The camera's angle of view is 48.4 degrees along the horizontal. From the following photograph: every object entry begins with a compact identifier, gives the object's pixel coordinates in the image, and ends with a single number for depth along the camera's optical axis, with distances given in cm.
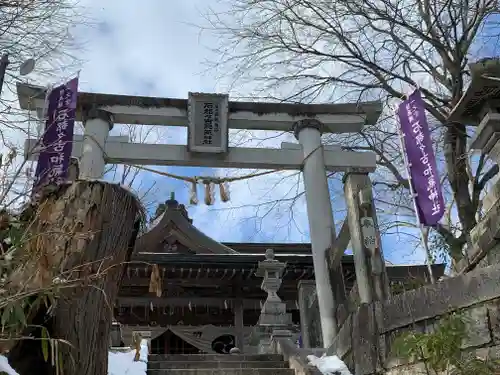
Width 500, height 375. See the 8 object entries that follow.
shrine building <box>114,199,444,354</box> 1512
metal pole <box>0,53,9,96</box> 569
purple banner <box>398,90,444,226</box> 873
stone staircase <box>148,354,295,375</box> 730
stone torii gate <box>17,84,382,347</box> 1116
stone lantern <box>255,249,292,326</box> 1043
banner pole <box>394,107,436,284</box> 841
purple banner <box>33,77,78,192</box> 1029
